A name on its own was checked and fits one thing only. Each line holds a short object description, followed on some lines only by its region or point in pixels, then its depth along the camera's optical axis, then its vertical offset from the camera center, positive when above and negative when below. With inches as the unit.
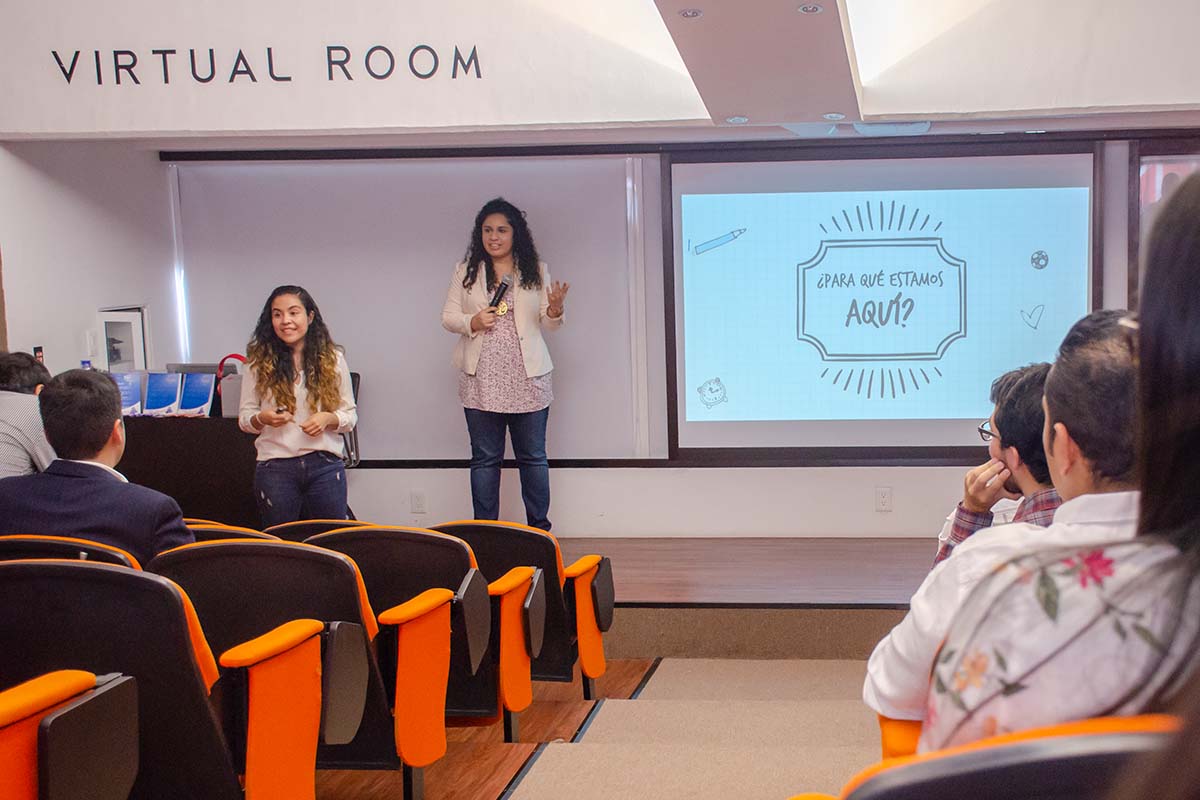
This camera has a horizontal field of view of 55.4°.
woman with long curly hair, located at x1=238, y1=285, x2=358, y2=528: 177.6 -10.4
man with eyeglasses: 86.2 -10.3
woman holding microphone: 224.8 +1.3
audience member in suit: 106.0 -14.5
